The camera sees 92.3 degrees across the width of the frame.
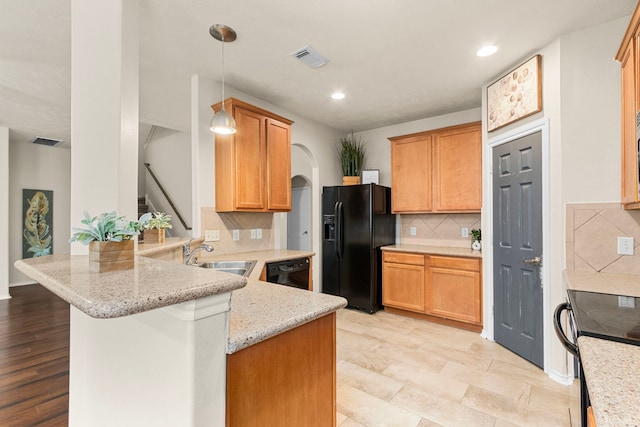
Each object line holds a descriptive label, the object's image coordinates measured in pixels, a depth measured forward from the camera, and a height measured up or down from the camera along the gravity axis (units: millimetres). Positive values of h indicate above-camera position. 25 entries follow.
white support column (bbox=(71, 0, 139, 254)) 1522 +557
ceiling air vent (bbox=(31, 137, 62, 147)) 5516 +1384
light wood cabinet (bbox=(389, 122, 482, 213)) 3602 +559
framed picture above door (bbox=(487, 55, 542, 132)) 2523 +1078
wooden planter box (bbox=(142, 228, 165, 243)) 2396 -156
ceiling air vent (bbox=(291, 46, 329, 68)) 2575 +1383
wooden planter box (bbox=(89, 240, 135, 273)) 1039 -143
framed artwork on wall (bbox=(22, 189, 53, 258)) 5789 -123
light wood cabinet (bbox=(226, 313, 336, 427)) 920 -556
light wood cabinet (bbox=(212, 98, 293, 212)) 3035 +557
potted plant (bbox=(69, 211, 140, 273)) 1055 -91
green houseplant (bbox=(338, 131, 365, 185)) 4656 +838
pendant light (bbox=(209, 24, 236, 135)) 2270 +832
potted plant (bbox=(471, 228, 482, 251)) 3656 -297
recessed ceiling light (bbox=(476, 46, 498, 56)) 2545 +1380
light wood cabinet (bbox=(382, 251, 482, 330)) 3379 -861
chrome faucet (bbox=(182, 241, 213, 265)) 2104 -278
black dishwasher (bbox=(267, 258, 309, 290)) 2902 -569
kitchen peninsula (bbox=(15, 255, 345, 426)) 748 -351
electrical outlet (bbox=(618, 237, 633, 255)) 2084 -215
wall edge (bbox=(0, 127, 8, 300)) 4789 +166
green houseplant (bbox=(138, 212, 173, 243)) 2312 -110
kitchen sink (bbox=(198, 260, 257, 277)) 2711 -449
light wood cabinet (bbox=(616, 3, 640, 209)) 1653 +617
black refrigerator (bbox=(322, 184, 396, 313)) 4027 -339
